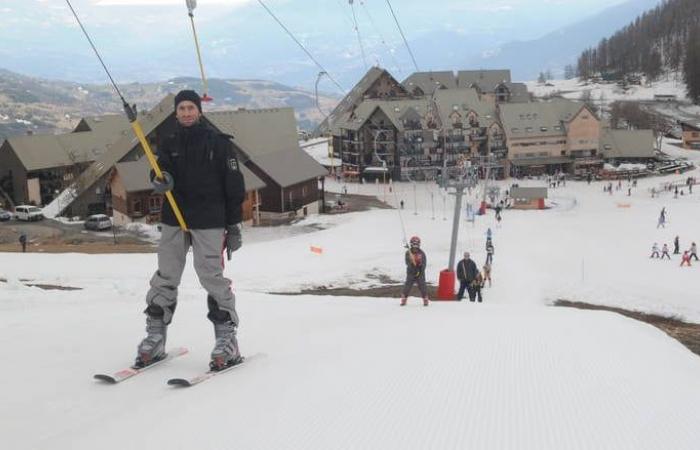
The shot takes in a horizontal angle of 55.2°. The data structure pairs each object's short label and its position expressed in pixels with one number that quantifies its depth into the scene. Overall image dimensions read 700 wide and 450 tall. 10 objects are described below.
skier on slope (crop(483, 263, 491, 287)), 23.23
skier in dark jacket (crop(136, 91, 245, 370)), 5.61
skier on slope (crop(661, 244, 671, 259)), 31.67
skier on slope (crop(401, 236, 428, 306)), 11.90
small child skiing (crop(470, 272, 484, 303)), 17.06
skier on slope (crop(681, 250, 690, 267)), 29.73
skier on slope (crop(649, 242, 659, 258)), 32.06
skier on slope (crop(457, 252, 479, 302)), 16.86
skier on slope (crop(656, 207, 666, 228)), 42.44
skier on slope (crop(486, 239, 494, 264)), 26.25
